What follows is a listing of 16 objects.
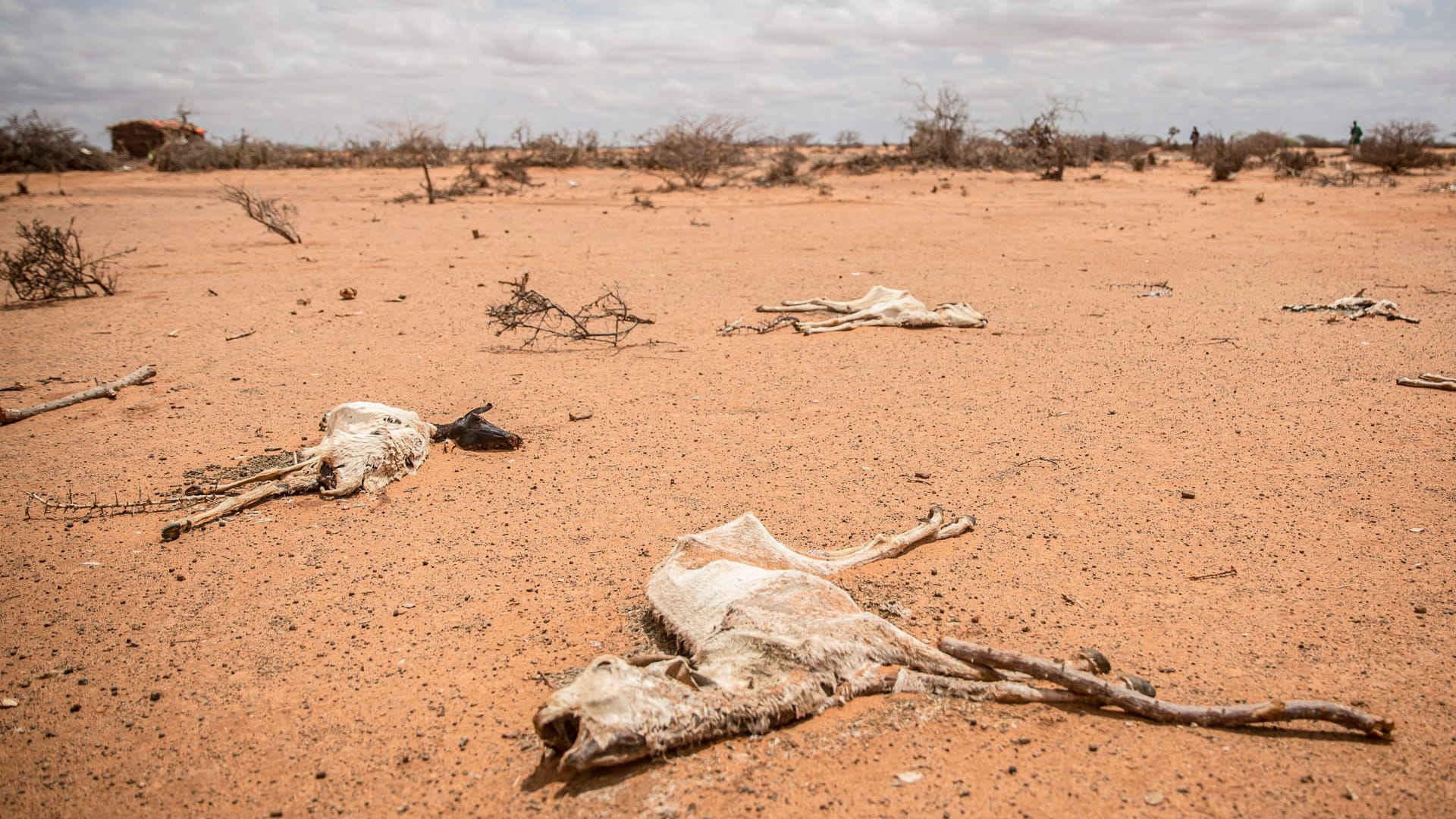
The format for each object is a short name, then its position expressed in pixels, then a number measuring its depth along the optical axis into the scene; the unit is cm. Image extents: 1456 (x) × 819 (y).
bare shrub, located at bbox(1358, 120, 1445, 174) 1909
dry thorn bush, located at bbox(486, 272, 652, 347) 718
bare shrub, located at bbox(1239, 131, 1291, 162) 2382
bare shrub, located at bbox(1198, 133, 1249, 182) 1869
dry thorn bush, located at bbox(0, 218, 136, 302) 882
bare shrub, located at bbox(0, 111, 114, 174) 2448
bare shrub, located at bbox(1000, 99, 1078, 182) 1917
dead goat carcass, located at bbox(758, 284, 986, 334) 732
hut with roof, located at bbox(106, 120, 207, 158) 2962
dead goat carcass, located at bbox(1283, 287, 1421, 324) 722
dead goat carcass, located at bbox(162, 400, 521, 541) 424
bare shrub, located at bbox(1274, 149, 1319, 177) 1916
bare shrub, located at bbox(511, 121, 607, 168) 2417
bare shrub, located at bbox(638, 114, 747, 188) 1994
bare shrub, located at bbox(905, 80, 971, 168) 2225
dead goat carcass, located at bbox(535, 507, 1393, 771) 226
